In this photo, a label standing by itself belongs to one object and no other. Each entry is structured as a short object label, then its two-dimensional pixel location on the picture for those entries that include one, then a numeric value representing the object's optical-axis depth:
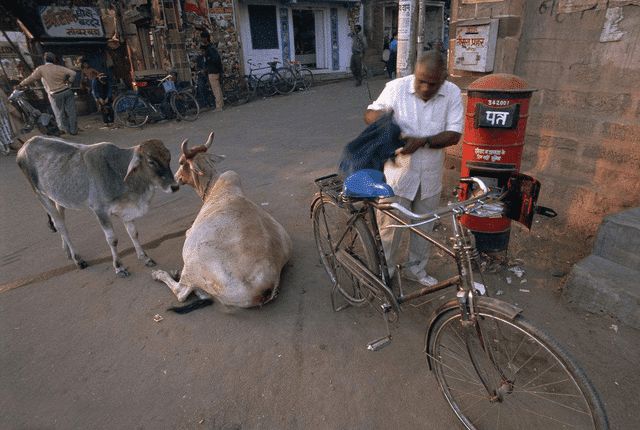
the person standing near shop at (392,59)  16.66
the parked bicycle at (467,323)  2.08
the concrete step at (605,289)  3.05
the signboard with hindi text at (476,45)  4.66
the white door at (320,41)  18.14
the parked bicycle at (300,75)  15.27
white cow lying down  3.28
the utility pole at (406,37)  4.55
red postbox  3.42
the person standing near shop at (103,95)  11.55
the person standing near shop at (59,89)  9.98
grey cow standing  3.98
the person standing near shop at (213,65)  12.19
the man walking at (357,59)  15.80
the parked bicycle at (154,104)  11.24
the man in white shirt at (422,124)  2.91
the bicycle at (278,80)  14.63
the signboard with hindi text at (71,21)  13.50
